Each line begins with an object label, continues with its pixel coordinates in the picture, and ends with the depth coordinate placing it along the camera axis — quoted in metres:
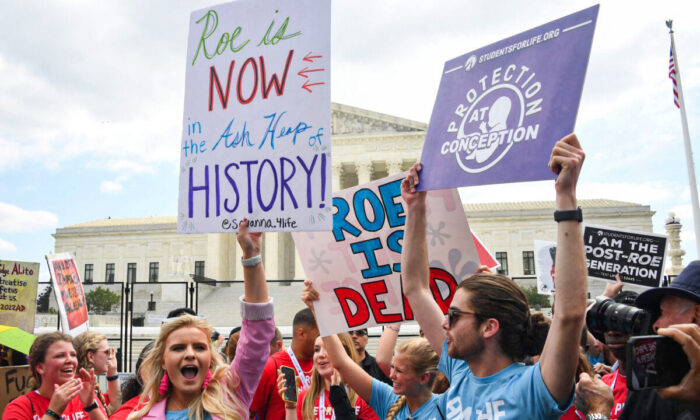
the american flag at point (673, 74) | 16.17
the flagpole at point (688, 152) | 15.84
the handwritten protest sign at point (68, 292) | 6.84
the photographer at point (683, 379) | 1.54
